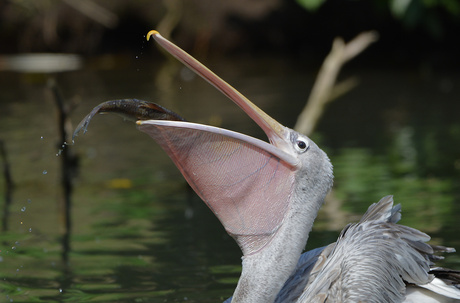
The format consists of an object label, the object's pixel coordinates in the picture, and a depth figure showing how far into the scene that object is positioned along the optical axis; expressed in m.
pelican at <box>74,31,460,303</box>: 7.57
